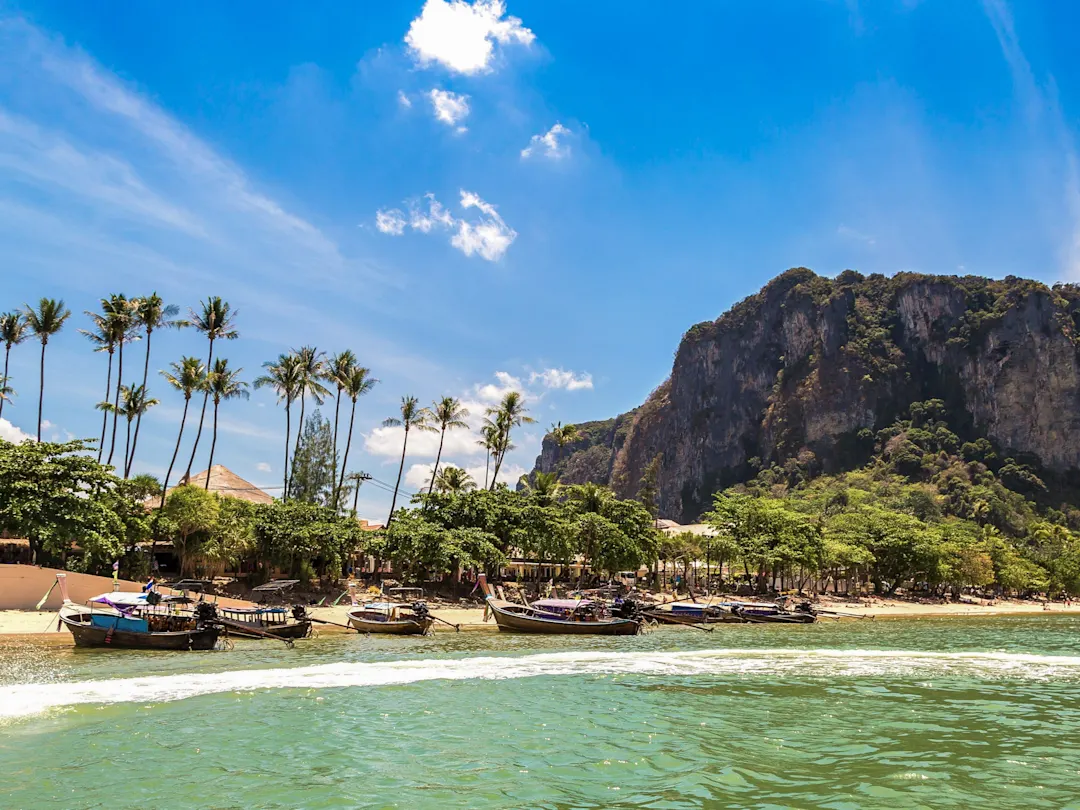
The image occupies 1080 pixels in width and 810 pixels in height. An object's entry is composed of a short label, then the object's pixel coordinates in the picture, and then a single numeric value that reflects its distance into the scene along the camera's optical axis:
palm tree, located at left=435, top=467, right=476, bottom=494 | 70.88
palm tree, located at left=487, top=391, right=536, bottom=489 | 72.12
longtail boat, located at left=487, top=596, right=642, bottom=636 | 38.44
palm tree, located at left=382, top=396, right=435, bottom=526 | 65.69
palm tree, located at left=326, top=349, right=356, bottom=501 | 61.34
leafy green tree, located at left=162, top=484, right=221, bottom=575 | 43.31
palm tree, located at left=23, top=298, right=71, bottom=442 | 51.19
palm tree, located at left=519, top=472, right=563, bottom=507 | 62.75
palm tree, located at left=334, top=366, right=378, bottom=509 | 61.78
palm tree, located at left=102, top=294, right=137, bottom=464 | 49.69
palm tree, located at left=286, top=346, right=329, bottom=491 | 59.06
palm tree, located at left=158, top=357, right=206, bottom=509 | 52.12
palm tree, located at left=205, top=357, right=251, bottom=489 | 54.16
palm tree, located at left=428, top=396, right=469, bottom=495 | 66.12
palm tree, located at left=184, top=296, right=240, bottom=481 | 54.09
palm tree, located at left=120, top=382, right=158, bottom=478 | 50.78
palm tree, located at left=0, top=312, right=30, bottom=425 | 50.97
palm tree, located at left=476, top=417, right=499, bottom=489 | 72.31
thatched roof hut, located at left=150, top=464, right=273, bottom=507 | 60.78
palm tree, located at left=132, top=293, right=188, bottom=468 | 50.56
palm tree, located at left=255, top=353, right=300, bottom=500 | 58.19
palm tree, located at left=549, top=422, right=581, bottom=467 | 80.50
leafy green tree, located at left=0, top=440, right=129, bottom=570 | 35.59
